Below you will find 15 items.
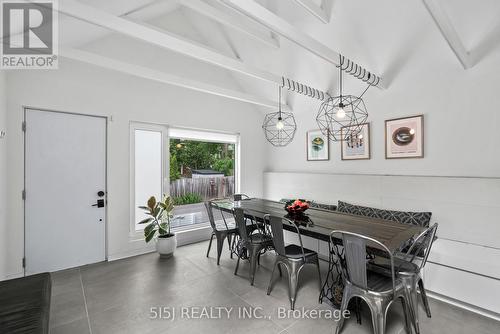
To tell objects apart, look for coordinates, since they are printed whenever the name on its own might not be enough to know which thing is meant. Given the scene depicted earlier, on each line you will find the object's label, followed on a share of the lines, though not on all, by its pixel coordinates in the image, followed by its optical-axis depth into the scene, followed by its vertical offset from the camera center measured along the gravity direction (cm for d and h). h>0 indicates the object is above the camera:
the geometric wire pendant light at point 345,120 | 365 +80
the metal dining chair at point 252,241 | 275 -91
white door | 292 -31
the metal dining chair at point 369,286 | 172 -93
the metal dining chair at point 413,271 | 190 -90
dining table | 195 -58
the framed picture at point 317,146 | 419 +41
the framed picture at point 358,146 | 361 +36
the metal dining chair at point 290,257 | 231 -92
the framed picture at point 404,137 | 305 +43
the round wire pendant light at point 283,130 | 477 +82
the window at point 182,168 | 381 -1
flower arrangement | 281 -48
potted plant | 348 -92
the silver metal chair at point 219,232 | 329 -92
